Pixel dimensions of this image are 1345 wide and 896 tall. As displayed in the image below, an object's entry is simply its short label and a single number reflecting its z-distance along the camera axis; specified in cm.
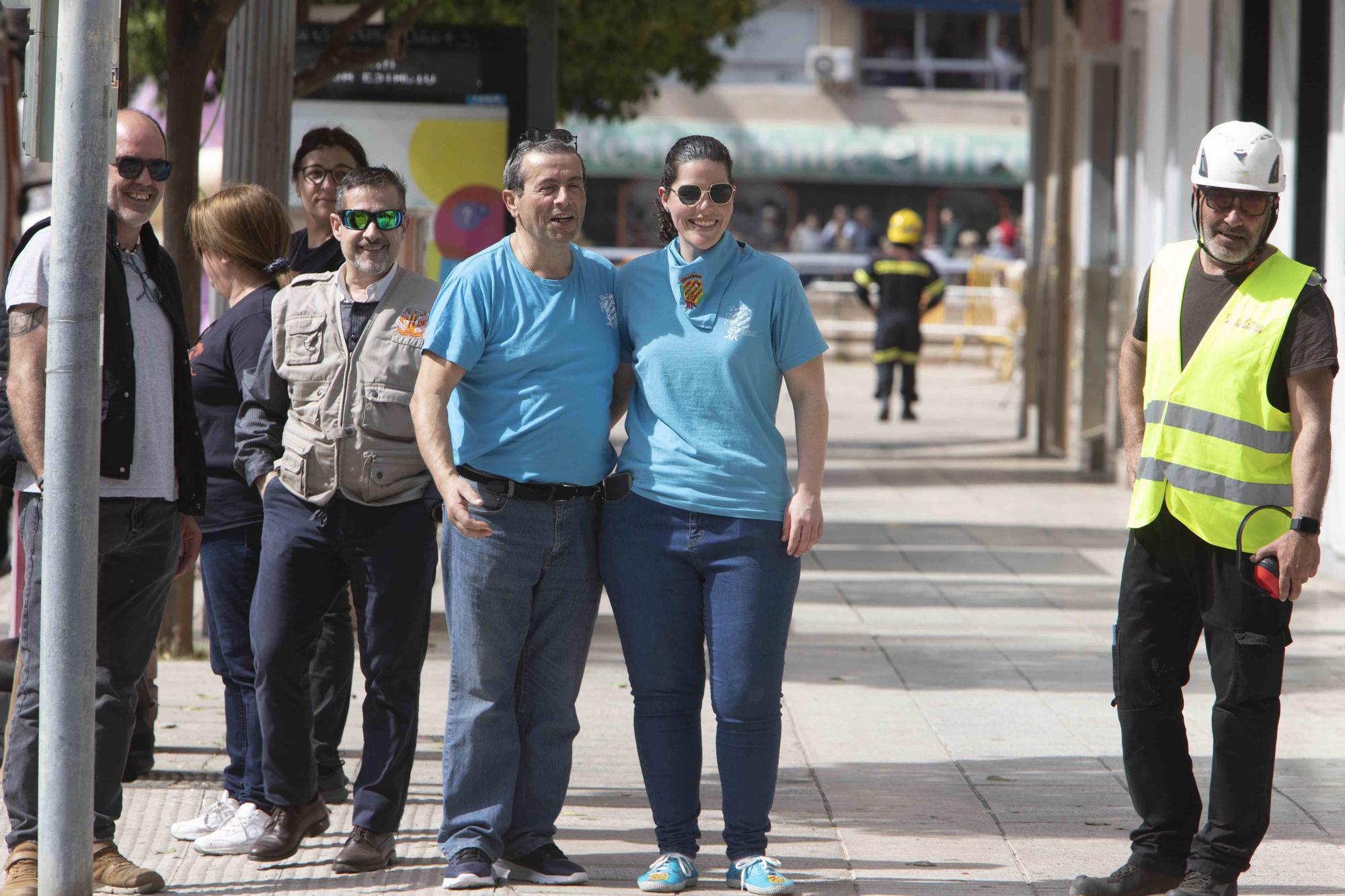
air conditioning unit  9381
